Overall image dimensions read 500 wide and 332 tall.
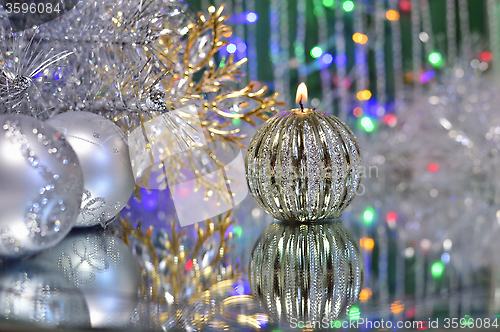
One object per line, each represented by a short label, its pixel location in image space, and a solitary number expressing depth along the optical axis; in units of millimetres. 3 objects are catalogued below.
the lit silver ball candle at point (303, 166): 634
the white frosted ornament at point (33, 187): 459
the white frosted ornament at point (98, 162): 595
